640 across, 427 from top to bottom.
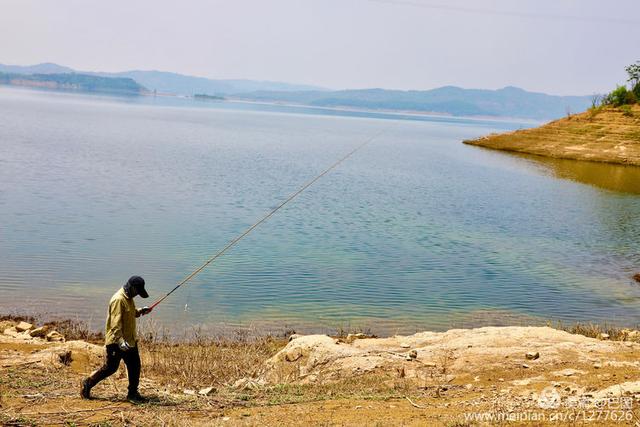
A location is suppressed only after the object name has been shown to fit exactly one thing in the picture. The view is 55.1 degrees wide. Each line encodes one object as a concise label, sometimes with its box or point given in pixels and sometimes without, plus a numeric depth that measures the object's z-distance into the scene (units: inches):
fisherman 362.9
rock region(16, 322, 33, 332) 534.0
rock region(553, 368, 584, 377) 397.7
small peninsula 2664.9
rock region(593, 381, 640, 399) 340.4
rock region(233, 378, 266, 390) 405.6
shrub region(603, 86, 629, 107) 3100.4
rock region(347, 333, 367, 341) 534.0
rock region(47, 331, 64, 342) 513.7
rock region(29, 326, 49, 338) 518.0
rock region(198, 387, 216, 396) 389.0
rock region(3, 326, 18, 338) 511.3
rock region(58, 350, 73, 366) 435.5
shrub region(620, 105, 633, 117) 2919.0
